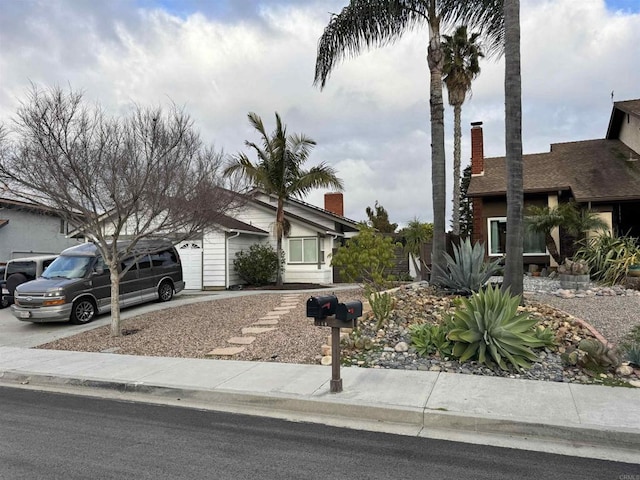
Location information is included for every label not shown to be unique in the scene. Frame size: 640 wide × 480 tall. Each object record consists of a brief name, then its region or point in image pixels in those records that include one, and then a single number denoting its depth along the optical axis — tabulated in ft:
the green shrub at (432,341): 24.43
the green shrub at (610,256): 43.70
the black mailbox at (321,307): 18.88
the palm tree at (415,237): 64.75
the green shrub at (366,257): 42.67
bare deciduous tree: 32.30
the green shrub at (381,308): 29.48
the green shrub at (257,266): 68.85
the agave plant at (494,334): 22.75
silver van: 40.32
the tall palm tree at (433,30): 39.78
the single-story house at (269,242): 69.05
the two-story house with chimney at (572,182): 56.13
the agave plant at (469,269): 34.24
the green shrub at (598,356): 21.24
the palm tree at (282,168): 66.74
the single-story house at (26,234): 80.64
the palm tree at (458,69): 72.90
